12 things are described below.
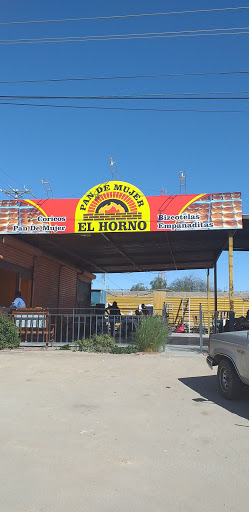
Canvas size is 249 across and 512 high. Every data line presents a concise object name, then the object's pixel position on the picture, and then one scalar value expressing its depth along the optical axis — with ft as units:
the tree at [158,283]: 278.46
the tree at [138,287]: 305.08
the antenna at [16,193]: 118.37
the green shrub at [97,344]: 39.42
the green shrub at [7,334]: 39.78
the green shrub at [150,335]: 38.58
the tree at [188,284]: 272.08
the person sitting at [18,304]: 44.29
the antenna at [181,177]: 44.75
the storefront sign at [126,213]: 40.70
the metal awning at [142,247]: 48.42
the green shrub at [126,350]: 38.47
